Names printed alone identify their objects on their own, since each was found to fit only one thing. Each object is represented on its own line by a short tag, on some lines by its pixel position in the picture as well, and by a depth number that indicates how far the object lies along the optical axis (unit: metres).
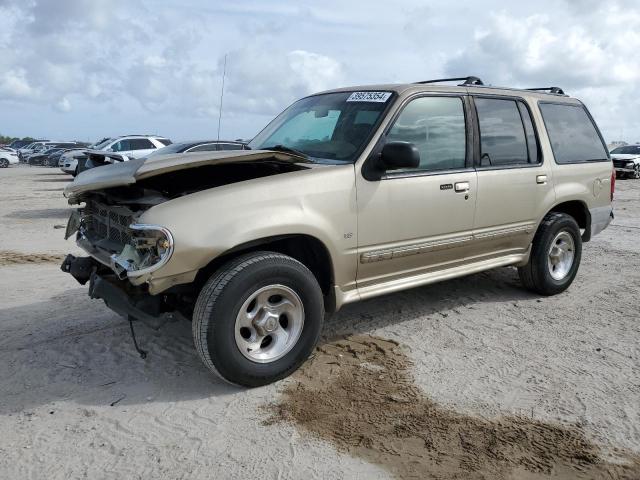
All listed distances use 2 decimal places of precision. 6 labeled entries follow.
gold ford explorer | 3.46
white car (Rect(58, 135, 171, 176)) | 19.97
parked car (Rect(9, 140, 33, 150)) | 49.34
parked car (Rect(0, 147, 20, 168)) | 35.41
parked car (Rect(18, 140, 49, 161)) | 42.22
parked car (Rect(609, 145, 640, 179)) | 24.08
